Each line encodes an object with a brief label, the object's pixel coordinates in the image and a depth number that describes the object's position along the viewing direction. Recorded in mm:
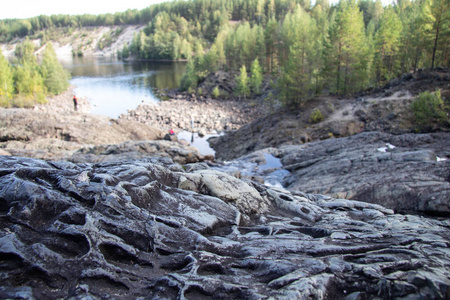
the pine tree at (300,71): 41969
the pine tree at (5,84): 53031
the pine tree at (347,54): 41375
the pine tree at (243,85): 68031
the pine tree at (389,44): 45812
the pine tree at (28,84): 60750
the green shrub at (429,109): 25781
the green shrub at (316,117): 37562
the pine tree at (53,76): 71312
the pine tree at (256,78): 69000
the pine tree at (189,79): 80312
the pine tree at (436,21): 37750
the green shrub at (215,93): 72675
